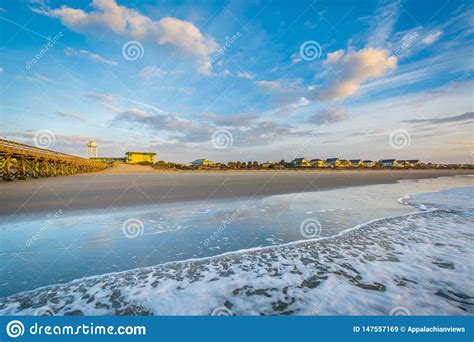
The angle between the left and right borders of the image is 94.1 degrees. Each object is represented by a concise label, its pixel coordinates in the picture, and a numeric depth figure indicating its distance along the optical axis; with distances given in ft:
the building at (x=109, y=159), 426.67
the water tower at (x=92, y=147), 356.91
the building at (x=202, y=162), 392.63
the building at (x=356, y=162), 455.22
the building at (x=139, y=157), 365.81
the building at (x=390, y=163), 455.79
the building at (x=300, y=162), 393.91
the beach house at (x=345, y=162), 451.28
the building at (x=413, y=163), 481.46
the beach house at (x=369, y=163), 463.83
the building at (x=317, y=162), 399.79
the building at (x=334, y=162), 442.38
